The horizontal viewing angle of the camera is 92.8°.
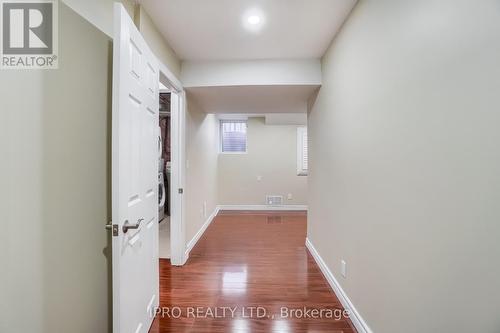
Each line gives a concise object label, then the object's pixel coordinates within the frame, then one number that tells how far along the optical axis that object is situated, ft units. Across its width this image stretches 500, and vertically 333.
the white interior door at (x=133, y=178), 3.92
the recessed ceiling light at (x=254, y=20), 6.10
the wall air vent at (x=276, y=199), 20.06
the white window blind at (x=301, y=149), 19.81
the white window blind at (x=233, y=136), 20.44
